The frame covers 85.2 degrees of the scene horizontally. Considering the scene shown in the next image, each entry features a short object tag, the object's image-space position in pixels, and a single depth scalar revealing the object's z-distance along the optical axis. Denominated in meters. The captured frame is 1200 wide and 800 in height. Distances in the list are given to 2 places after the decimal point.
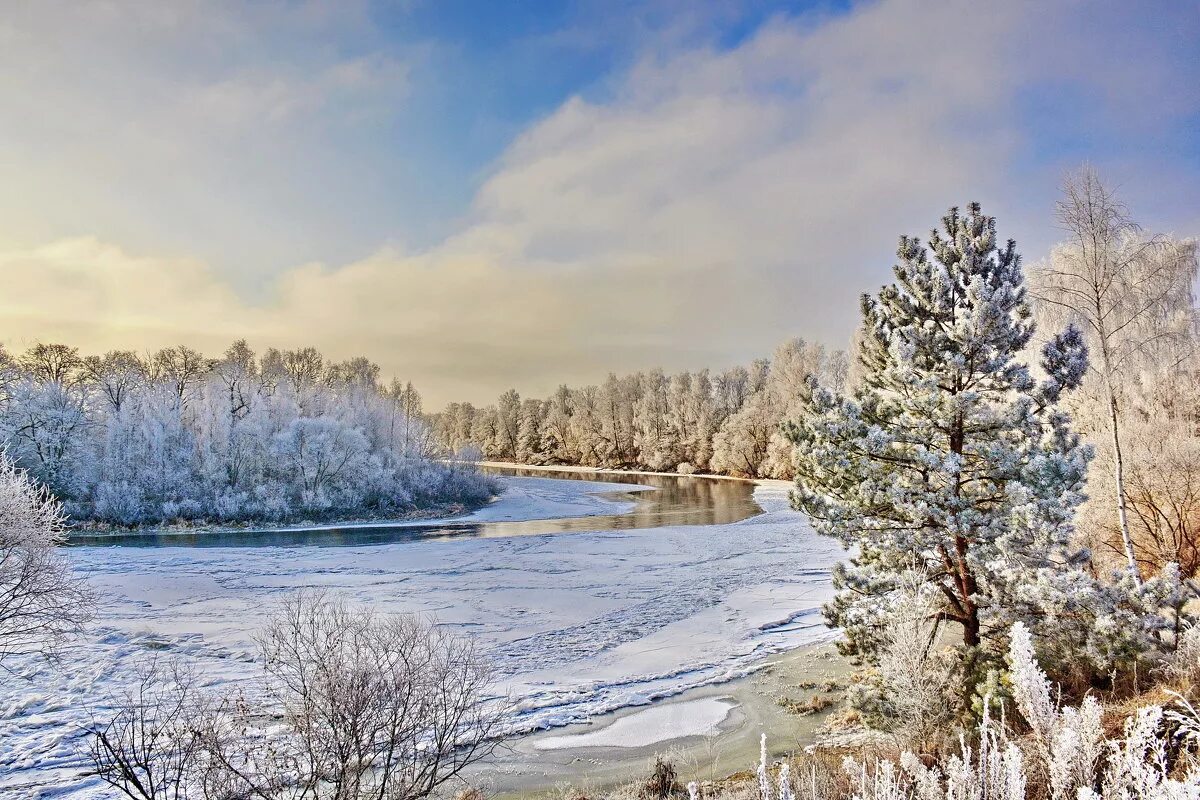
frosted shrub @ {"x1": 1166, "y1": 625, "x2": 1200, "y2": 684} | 8.33
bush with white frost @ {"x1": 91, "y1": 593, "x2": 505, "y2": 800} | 6.83
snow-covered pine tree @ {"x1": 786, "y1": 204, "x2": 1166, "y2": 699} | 8.55
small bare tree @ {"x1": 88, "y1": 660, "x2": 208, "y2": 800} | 6.20
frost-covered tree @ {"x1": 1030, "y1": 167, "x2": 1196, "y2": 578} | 14.86
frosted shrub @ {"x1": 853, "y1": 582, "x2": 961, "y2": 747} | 8.48
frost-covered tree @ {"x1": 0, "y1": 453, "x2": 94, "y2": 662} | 14.02
